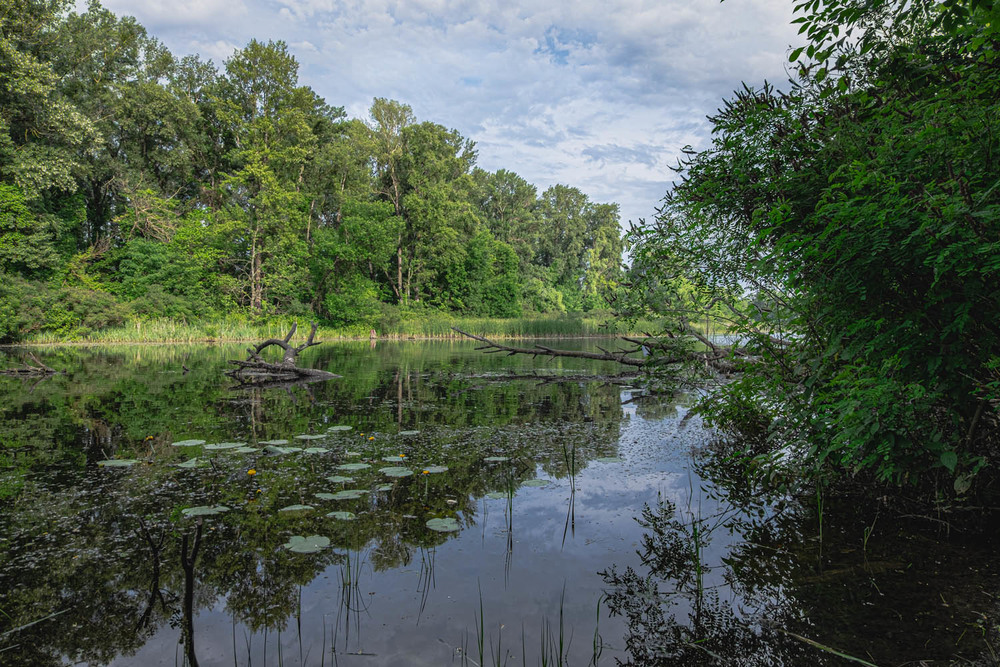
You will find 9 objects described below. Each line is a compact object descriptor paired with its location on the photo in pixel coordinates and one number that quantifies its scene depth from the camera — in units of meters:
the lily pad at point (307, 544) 3.08
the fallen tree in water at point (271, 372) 11.48
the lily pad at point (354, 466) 4.75
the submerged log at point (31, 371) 11.47
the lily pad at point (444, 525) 3.52
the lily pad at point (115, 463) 4.82
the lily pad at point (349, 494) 3.98
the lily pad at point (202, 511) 3.60
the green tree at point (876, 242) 2.46
